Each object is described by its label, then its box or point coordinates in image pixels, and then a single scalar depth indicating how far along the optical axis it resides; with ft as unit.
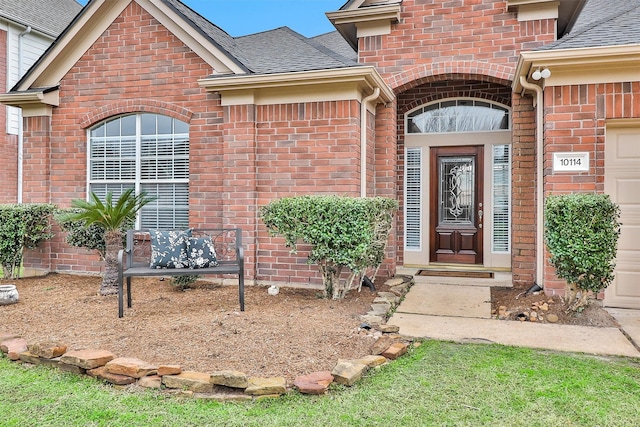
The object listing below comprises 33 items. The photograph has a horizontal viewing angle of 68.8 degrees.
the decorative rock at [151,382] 11.06
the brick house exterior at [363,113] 19.52
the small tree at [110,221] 19.97
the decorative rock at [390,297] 19.26
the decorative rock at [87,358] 11.75
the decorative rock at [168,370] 11.23
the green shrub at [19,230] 23.86
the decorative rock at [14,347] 12.89
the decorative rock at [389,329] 15.03
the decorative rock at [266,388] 10.50
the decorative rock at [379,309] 17.26
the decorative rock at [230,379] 10.60
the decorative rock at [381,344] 13.23
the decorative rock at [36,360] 12.33
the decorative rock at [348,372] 11.05
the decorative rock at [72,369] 11.87
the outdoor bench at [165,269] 16.70
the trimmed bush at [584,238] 16.10
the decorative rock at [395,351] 12.91
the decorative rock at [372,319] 15.72
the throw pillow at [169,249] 17.63
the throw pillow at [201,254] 17.88
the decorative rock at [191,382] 10.79
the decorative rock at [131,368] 11.31
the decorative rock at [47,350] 12.42
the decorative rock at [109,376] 11.23
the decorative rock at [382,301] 18.60
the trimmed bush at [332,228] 17.98
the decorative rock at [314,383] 10.61
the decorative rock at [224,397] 10.39
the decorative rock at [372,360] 12.14
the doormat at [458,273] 25.67
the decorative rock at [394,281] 22.53
